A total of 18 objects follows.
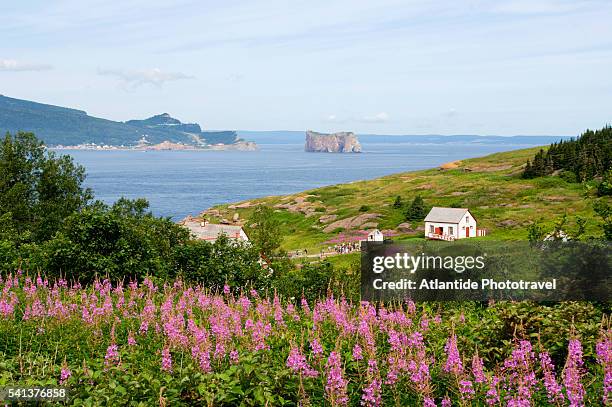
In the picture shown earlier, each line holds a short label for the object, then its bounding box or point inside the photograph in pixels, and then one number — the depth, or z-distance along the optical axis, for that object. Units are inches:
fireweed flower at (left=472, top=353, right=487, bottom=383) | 281.1
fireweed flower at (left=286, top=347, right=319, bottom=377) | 303.4
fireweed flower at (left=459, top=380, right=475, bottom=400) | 276.4
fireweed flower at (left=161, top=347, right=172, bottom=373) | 314.8
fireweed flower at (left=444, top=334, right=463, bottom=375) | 293.1
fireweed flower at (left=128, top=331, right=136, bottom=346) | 356.4
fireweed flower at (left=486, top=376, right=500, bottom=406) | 271.6
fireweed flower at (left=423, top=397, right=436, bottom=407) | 272.4
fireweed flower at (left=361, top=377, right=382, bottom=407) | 281.4
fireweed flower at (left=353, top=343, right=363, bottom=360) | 313.4
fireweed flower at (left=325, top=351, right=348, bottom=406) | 276.7
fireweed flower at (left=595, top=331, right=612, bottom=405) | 271.6
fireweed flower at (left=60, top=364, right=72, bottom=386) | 293.4
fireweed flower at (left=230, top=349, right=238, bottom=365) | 322.3
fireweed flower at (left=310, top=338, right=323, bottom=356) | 316.2
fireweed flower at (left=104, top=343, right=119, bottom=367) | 318.3
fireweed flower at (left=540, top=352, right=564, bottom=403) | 272.5
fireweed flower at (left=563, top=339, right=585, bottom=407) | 262.5
